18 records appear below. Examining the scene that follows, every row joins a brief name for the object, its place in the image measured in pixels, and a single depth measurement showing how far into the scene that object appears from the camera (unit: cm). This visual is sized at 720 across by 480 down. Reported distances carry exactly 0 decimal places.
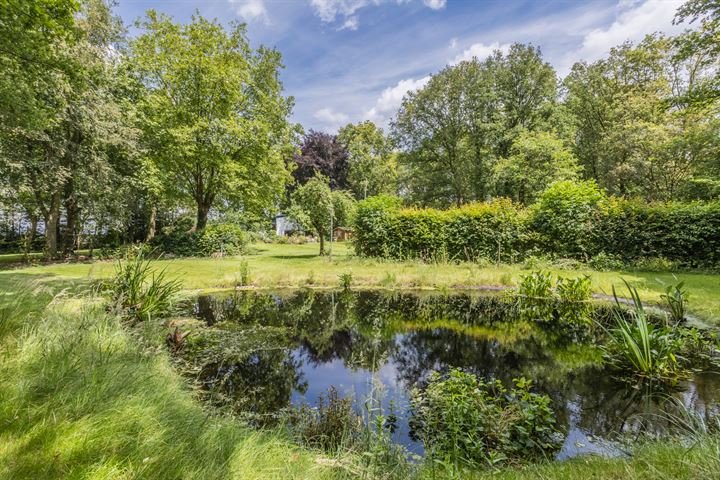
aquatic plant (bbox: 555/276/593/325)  716
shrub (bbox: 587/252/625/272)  1141
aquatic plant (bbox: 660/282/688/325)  540
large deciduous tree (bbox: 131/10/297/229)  1645
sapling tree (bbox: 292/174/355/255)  1533
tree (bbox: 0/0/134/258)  1188
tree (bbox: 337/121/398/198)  3350
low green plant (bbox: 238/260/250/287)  916
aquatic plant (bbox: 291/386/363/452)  273
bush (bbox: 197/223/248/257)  1703
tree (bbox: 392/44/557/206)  2267
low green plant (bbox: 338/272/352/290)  931
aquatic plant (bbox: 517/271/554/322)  747
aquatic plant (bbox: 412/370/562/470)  251
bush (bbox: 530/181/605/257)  1230
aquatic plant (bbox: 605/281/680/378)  380
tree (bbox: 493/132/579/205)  1869
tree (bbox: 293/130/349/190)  3341
